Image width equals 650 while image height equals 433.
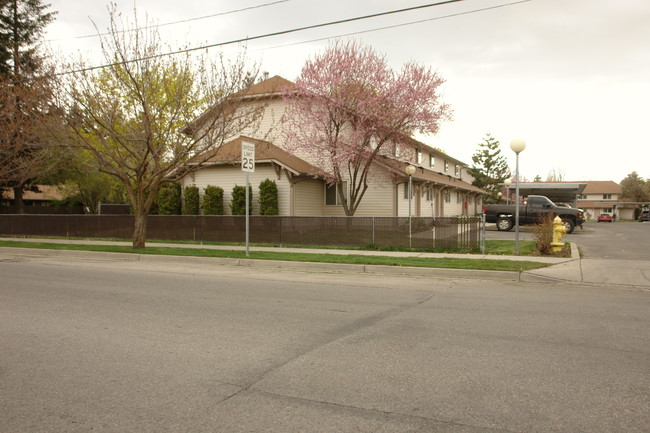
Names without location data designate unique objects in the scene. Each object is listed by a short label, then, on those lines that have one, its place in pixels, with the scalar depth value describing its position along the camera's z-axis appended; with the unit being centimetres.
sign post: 1331
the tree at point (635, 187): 7386
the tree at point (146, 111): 1475
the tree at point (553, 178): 10493
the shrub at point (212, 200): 2152
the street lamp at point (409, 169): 1931
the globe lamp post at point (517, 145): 1307
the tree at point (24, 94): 1545
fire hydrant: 1336
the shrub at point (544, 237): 1333
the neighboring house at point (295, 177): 2105
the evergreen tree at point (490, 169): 6625
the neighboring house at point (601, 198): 8081
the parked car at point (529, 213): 2433
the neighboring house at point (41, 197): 5088
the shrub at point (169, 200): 2289
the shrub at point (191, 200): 2219
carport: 3563
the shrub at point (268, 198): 2058
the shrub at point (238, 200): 2094
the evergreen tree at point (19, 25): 2967
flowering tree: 1934
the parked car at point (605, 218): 5859
